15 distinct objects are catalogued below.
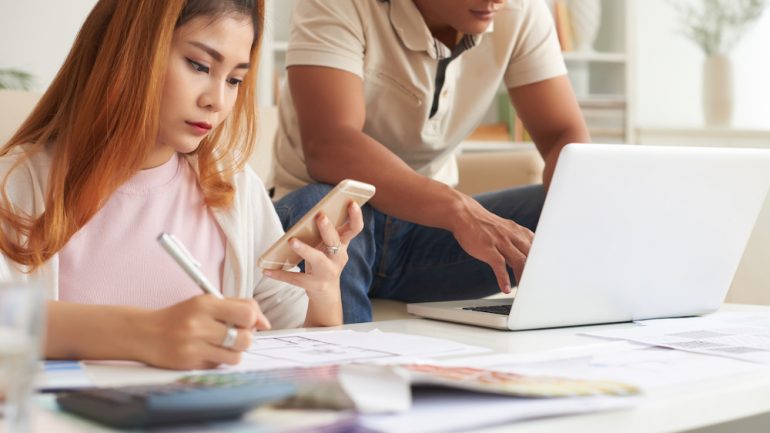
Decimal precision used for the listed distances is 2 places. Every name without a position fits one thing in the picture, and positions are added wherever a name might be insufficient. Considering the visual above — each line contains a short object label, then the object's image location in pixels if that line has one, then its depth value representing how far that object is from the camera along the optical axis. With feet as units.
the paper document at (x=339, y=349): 2.90
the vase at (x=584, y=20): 12.41
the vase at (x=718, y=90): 11.89
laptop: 3.51
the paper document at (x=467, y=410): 1.92
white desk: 2.04
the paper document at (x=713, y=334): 3.12
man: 5.32
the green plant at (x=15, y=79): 10.39
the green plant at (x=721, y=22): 11.99
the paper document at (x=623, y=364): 2.60
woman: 3.92
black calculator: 1.83
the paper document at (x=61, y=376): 2.35
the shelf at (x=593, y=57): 12.35
